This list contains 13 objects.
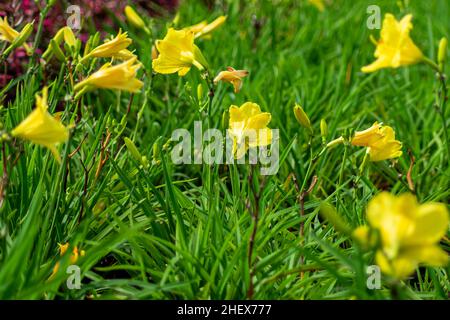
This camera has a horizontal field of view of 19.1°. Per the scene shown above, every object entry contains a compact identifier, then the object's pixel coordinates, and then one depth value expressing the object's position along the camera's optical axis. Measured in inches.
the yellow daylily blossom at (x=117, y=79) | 67.4
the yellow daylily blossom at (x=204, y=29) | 85.6
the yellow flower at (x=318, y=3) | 125.4
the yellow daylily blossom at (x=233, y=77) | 74.8
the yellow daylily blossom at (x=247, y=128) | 70.6
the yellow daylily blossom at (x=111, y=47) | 72.8
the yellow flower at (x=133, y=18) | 89.6
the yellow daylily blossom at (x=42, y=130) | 64.0
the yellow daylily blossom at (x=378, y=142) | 73.5
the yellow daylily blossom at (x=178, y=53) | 74.0
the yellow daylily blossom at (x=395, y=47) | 66.4
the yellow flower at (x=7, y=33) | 74.5
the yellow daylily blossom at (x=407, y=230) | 58.8
